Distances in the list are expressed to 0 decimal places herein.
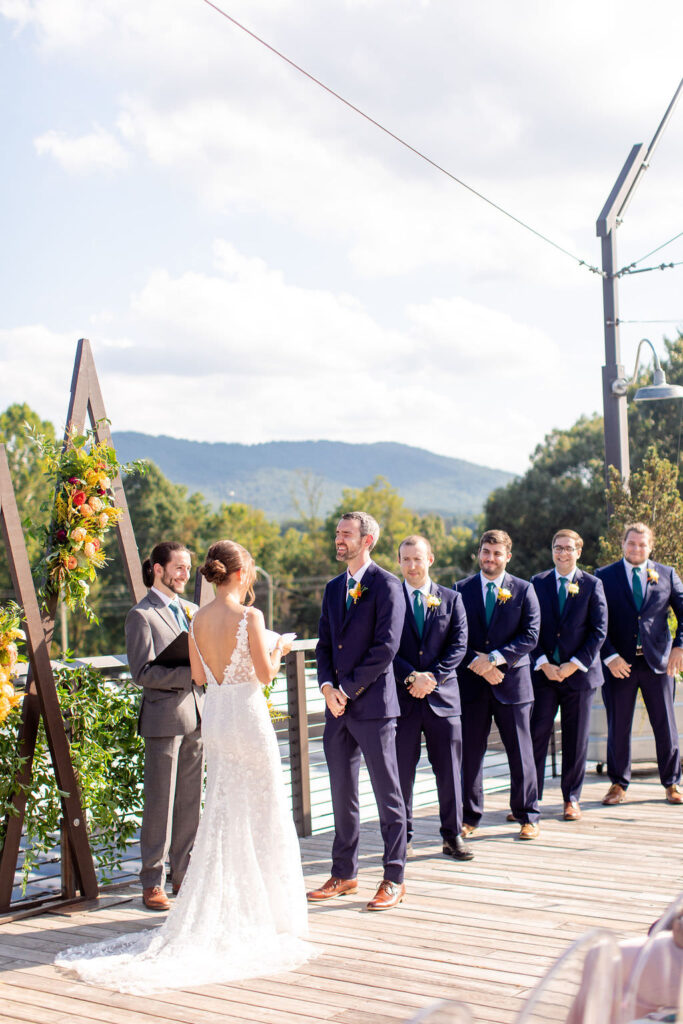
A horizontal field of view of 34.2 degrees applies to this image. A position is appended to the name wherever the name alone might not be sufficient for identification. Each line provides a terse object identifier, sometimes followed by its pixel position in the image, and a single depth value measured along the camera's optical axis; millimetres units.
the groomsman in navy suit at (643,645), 7590
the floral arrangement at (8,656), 5016
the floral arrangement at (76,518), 5551
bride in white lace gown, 4582
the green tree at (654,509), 9273
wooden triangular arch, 5309
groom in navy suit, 5441
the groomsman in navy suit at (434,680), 6223
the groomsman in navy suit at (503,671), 6840
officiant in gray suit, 5465
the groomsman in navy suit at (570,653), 7281
